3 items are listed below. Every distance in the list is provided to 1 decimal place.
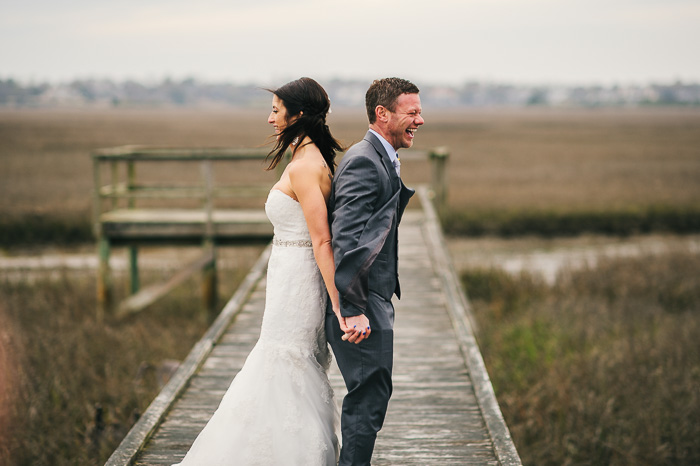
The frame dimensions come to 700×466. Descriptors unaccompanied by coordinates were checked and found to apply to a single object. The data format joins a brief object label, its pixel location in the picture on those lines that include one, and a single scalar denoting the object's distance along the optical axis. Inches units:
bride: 225.9
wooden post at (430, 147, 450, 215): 903.7
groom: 207.0
